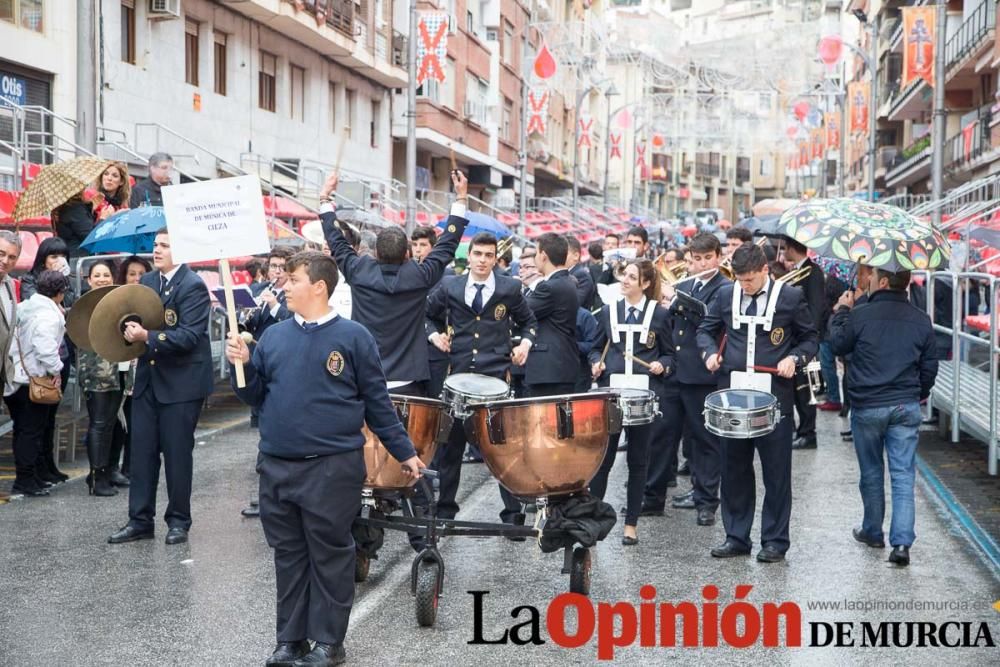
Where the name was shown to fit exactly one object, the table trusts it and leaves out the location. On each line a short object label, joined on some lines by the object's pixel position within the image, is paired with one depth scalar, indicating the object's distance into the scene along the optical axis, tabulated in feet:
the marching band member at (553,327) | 30.42
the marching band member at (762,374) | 27.66
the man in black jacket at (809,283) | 33.76
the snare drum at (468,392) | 24.66
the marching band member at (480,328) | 29.17
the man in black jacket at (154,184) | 46.01
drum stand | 22.80
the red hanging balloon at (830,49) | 127.34
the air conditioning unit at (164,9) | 72.08
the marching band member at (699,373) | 32.24
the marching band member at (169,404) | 28.60
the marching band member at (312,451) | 19.51
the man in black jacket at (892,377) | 27.78
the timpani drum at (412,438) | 23.95
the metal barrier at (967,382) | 32.53
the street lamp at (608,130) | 177.06
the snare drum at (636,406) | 27.48
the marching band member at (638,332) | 30.96
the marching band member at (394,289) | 27.43
